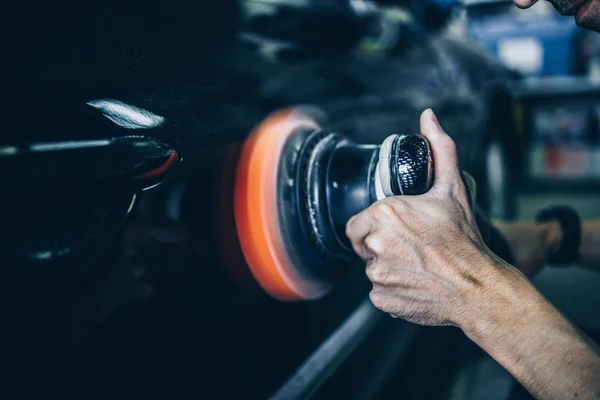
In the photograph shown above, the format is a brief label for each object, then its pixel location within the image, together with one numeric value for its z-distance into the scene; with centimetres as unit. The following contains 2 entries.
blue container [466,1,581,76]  412
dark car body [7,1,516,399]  46
